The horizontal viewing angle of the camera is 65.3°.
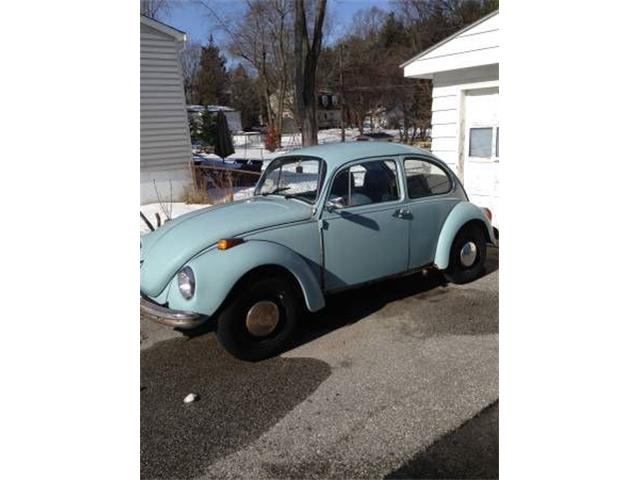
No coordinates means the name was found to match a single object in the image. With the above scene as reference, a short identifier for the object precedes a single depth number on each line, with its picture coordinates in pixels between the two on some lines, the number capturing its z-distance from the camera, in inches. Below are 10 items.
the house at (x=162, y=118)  412.2
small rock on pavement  133.9
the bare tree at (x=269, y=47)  1056.9
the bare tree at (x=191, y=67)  1368.5
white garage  277.4
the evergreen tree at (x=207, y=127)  855.1
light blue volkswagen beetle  148.0
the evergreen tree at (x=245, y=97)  1737.6
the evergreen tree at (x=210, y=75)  1578.5
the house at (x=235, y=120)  1553.9
